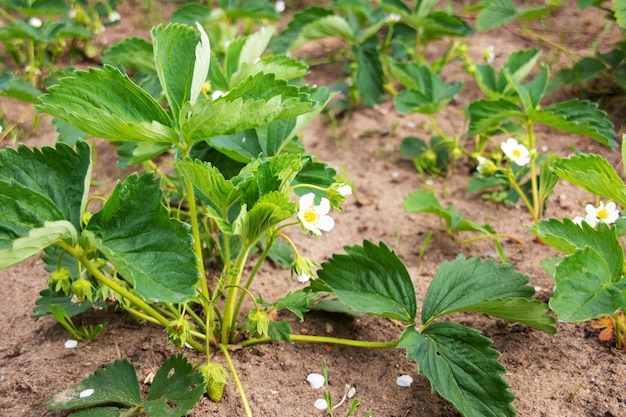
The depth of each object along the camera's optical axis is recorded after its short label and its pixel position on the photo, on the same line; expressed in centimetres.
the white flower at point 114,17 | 149
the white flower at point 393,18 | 129
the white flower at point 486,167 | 103
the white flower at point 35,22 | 133
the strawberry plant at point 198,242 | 78
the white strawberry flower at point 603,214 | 92
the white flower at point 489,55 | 123
